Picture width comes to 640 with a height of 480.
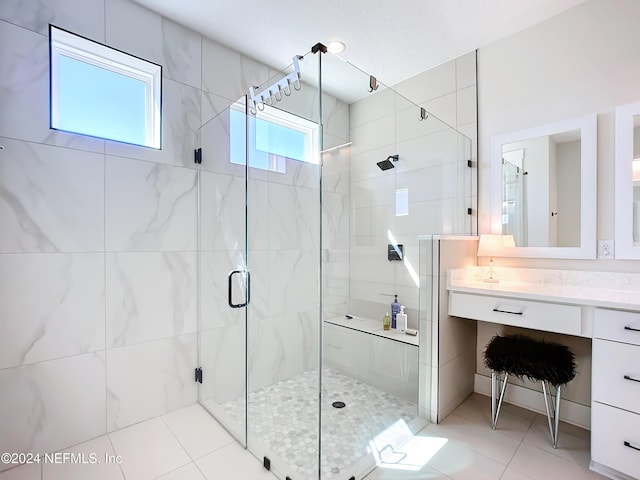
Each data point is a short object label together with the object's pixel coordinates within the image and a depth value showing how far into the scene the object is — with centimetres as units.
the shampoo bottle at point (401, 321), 243
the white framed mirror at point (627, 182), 181
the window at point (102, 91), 178
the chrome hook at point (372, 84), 225
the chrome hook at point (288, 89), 199
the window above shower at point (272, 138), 210
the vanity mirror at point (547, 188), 198
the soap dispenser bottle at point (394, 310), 250
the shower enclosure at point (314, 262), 198
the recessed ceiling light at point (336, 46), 239
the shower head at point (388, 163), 269
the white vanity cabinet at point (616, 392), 143
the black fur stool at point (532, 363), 174
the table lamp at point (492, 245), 225
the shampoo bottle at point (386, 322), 251
